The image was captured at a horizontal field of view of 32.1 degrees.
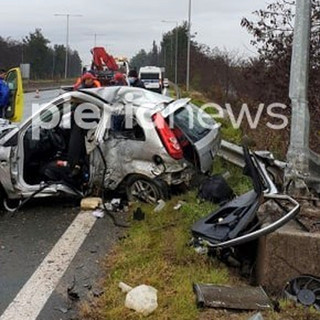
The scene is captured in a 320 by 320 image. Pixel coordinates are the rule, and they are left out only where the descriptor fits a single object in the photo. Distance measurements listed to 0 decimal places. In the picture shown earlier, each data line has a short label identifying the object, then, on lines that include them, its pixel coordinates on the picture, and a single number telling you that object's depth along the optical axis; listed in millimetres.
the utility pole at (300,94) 5844
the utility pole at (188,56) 38250
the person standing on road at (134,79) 16391
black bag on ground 6684
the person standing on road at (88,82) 11414
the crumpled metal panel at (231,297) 4047
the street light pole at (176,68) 51969
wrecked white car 6879
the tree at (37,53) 73000
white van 41450
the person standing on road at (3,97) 11469
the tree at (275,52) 9477
